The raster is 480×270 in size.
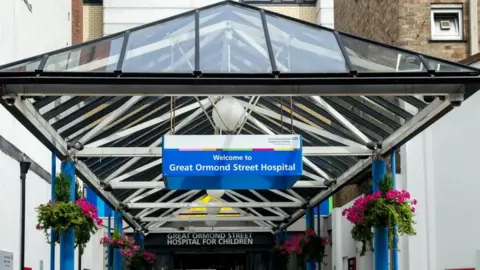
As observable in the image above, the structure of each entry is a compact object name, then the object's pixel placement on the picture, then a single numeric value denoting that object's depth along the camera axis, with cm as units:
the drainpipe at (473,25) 2002
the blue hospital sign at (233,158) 1160
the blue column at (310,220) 2105
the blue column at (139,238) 2530
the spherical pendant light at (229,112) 1258
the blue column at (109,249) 2097
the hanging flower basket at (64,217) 1245
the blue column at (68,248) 1283
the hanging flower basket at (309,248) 2039
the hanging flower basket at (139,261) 2327
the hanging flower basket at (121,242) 2033
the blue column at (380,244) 1290
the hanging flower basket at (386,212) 1222
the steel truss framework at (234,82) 977
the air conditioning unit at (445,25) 2062
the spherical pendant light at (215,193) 1730
